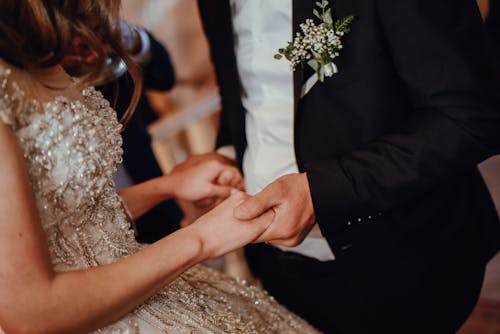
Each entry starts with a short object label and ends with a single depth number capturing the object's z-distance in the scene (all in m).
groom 1.06
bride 0.79
